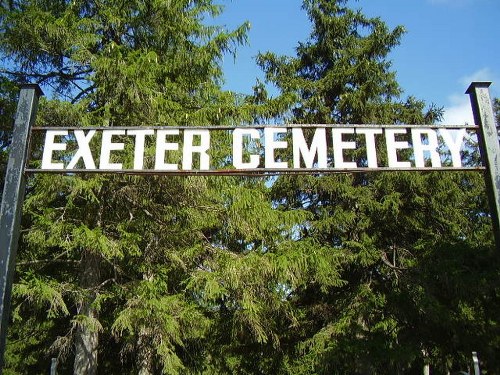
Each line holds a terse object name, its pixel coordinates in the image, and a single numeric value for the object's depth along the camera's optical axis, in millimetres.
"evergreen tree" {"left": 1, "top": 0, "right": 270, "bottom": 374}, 9430
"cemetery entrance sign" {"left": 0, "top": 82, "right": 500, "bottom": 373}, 4508
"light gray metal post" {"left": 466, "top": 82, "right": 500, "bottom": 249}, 4359
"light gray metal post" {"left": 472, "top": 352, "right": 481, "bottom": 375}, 10598
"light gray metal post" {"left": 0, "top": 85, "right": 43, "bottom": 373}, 4027
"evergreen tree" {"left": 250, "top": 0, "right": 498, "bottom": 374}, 13109
